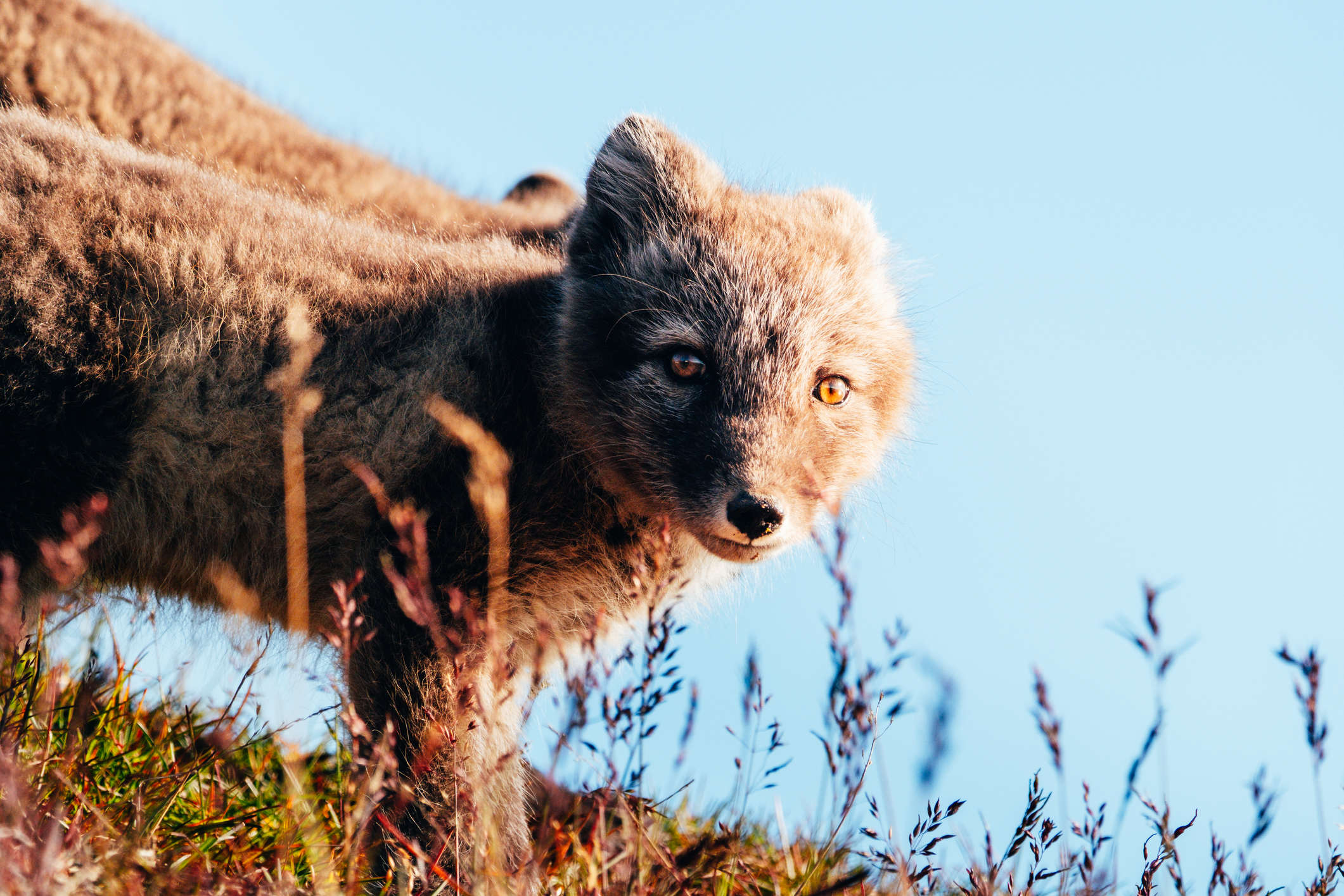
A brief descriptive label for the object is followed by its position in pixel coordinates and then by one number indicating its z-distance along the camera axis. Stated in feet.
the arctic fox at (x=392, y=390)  19.75
